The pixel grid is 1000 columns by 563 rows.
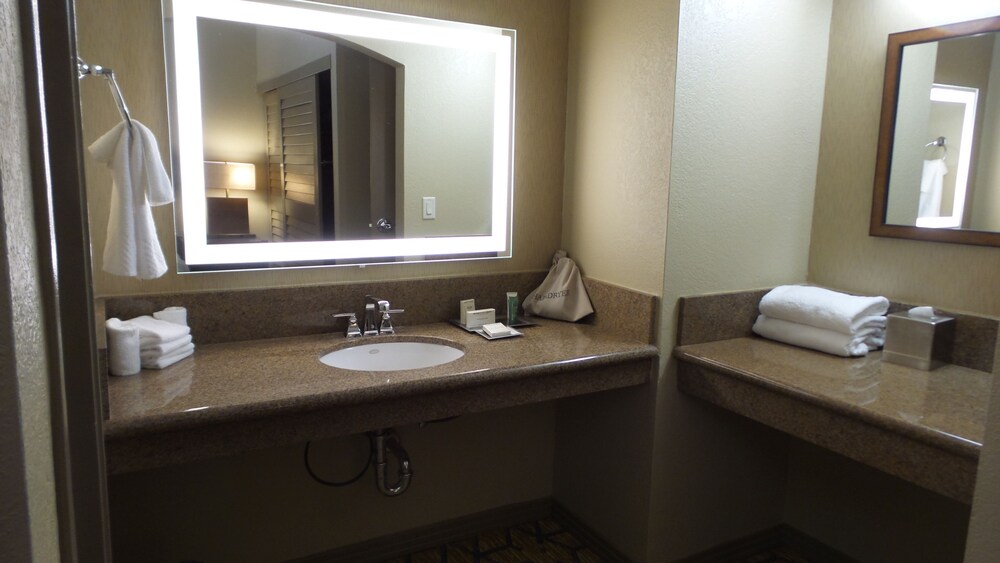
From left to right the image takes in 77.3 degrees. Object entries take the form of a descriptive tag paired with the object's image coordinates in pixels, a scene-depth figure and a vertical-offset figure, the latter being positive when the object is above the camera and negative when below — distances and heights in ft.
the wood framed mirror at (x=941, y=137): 5.41 +0.66
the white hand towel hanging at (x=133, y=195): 4.63 -0.03
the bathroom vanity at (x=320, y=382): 4.26 -1.43
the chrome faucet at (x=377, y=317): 6.20 -1.19
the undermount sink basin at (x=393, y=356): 5.97 -1.53
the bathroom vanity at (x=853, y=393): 4.23 -1.45
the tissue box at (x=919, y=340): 5.47 -1.15
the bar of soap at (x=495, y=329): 6.30 -1.31
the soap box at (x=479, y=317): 6.51 -1.23
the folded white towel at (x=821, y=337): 5.83 -1.25
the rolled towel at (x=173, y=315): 5.31 -1.03
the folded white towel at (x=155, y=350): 4.97 -1.25
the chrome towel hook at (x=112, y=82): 4.37 +0.77
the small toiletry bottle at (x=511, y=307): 6.79 -1.16
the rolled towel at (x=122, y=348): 4.72 -1.18
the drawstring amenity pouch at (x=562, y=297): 6.93 -1.06
